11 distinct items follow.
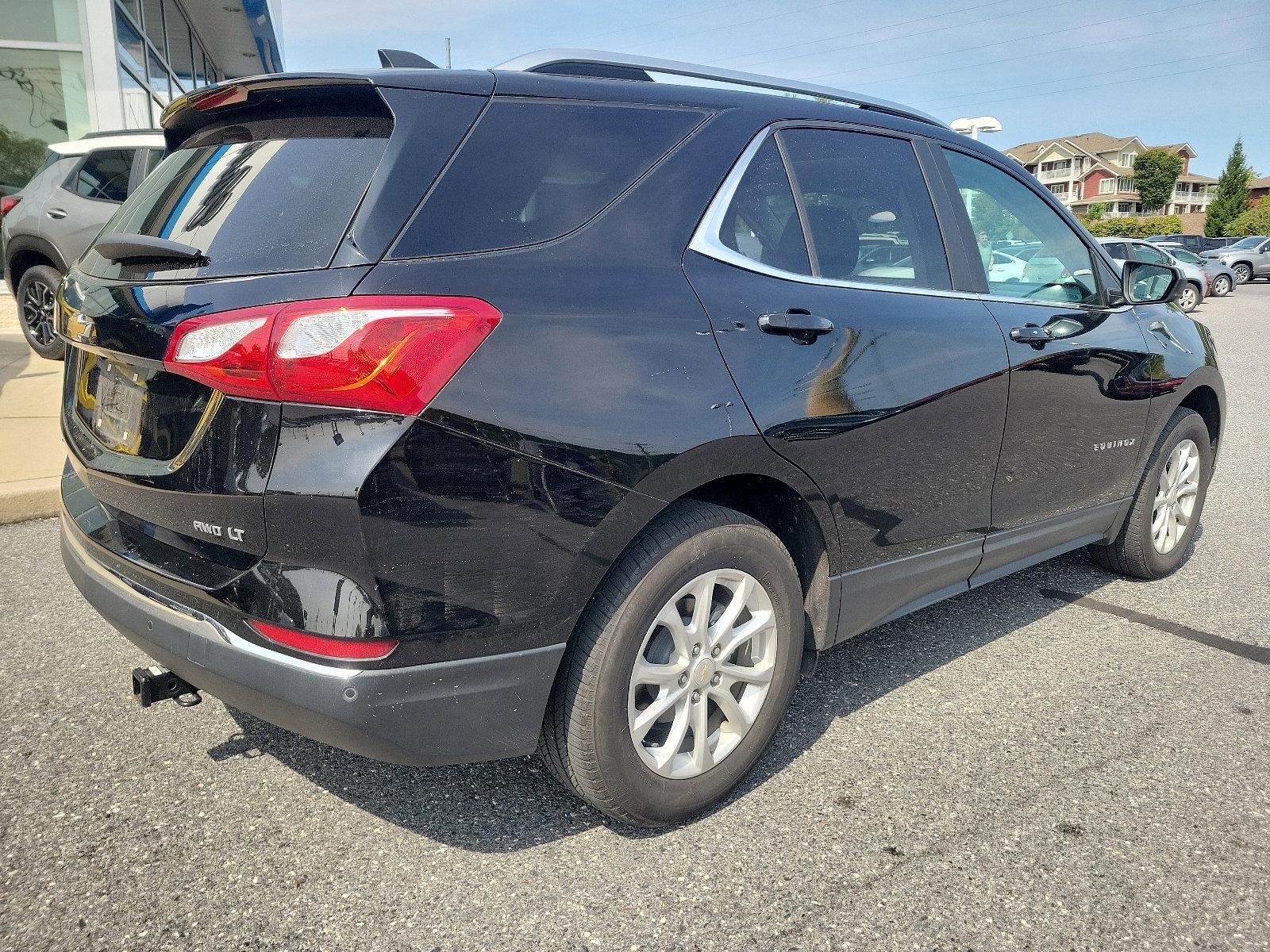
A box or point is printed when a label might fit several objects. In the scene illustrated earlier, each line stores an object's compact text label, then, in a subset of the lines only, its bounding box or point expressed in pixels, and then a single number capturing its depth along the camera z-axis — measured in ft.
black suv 6.32
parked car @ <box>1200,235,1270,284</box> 119.14
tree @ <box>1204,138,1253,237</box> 226.58
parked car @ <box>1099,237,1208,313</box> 75.46
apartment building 332.60
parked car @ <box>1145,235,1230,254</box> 120.16
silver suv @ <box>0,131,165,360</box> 28.48
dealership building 40.22
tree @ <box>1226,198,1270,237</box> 210.18
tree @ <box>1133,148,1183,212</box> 264.72
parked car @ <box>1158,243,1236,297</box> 97.88
